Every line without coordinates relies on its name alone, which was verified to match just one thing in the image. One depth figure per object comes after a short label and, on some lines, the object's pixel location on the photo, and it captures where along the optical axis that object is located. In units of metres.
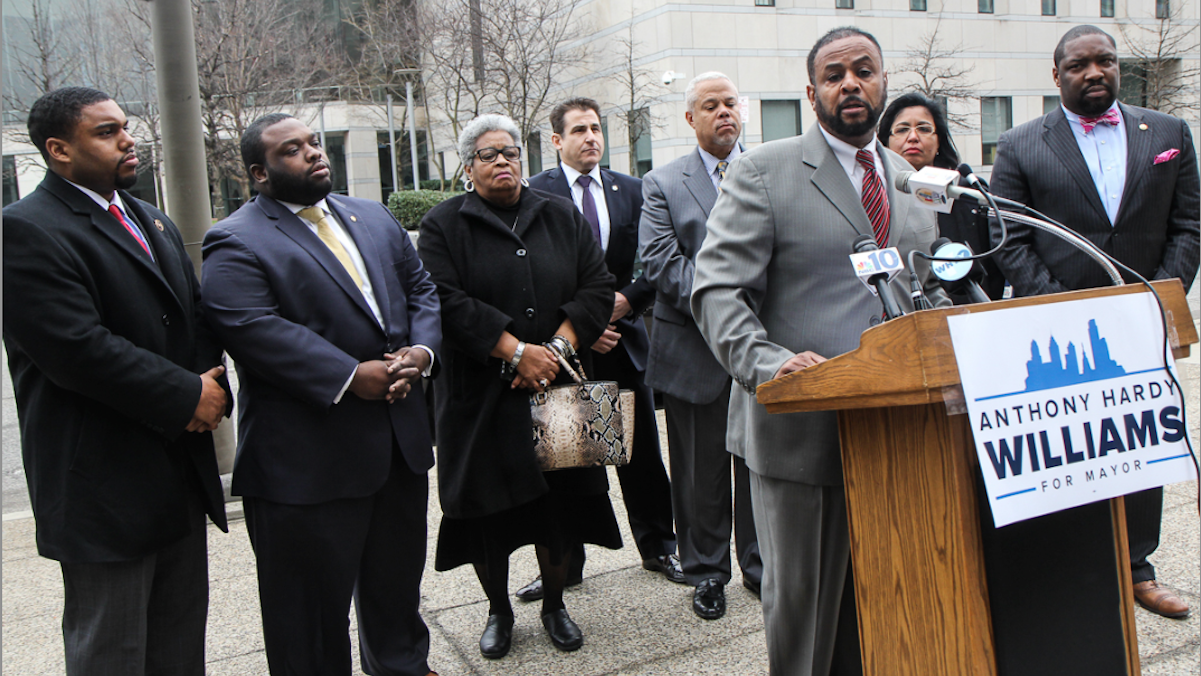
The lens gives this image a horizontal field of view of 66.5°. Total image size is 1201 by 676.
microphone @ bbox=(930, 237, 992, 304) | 2.22
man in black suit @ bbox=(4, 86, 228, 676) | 2.63
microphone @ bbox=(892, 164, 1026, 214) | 2.13
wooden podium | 2.02
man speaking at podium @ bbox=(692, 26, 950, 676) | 2.61
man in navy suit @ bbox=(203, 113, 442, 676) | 3.04
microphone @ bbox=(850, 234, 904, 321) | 2.17
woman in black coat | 3.69
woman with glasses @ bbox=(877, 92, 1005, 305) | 4.28
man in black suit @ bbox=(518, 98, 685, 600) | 4.58
